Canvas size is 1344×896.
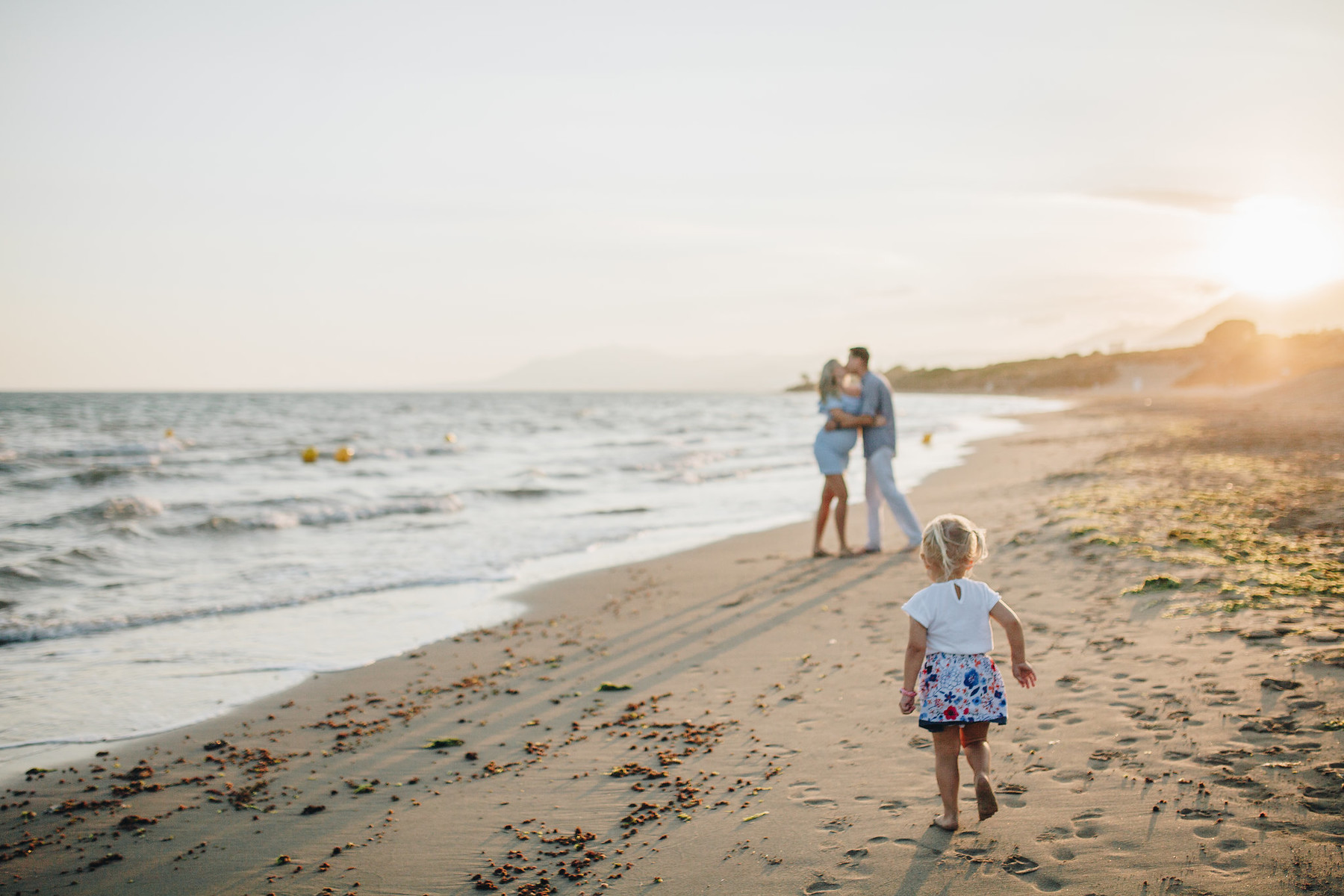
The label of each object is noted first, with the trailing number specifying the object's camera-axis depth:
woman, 8.38
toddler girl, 3.05
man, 8.37
